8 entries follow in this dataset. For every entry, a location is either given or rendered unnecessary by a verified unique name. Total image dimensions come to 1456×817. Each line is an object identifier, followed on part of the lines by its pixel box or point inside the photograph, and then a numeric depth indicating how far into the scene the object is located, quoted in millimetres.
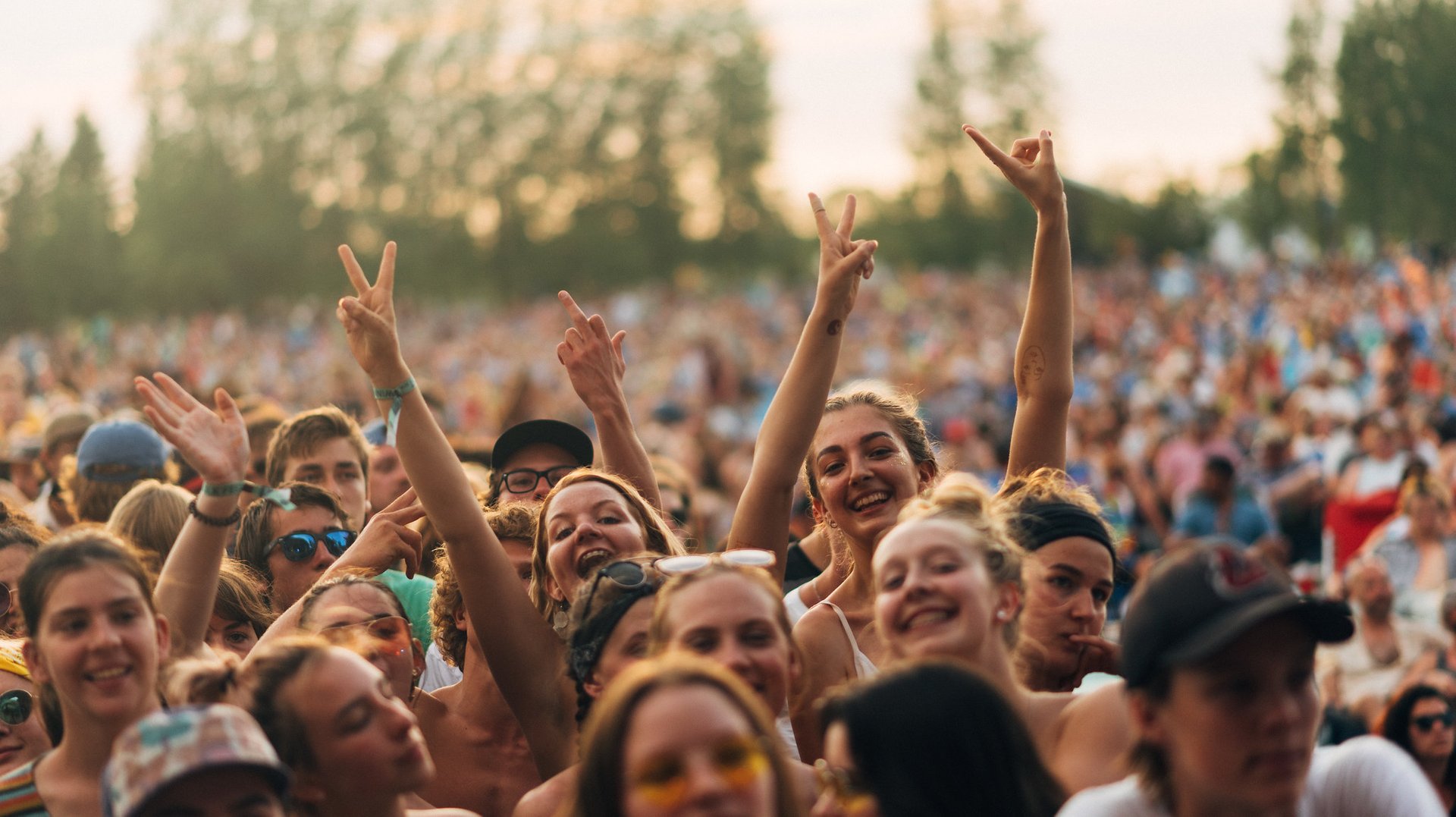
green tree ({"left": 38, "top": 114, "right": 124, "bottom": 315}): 44375
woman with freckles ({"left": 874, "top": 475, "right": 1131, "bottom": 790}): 2955
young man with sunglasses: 4641
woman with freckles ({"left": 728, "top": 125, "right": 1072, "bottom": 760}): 3857
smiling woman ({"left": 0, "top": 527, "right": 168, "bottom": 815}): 3066
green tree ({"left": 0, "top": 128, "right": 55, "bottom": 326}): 41500
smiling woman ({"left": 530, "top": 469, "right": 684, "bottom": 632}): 3791
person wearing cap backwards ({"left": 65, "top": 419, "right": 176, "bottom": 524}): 5695
